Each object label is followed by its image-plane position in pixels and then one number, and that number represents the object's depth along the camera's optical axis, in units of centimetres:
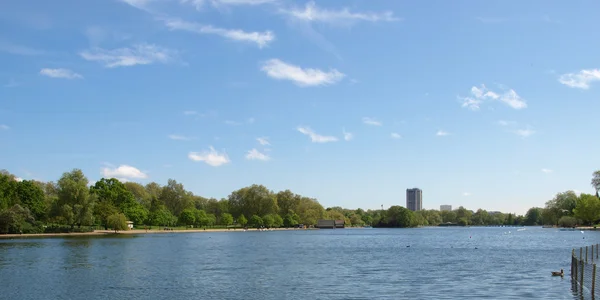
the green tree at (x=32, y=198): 13812
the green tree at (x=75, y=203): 13800
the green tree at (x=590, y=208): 19312
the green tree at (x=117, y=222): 15062
